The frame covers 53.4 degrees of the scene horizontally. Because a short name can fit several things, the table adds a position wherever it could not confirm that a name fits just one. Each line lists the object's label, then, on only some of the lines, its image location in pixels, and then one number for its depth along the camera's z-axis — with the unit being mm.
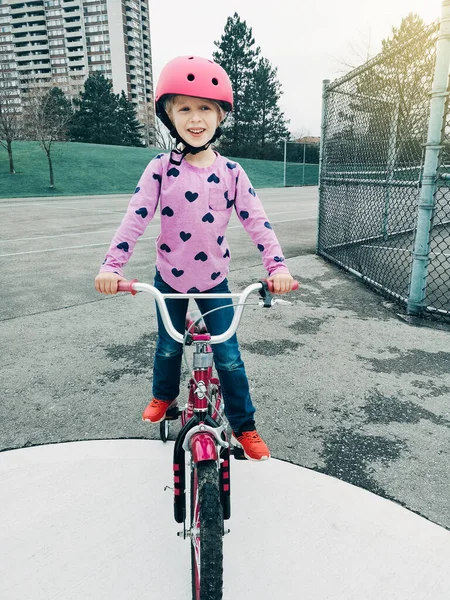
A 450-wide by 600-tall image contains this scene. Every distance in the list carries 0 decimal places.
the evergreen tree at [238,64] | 59250
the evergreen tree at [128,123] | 58781
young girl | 1937
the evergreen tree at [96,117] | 54781
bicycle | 1396
